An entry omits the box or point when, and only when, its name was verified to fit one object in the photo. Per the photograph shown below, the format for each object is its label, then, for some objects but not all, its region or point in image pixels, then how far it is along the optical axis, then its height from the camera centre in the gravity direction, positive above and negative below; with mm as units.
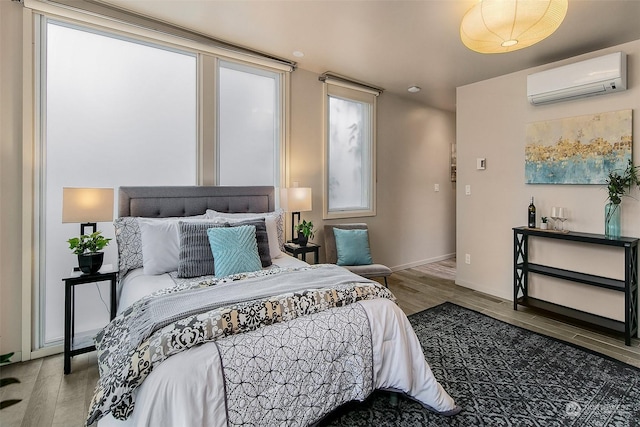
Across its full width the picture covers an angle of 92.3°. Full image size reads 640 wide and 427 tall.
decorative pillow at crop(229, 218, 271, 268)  2535 -203
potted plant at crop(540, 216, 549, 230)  3287 -93
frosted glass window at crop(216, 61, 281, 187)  3178 +970
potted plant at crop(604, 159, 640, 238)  2754 +218
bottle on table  3358 -18
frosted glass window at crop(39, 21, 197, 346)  2412 +746
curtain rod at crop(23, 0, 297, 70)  2428 +1694
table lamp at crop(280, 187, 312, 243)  3246 +170
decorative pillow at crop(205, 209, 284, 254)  2808 -28
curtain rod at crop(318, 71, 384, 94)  3795 +1767
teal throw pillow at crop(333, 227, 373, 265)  3748 -398
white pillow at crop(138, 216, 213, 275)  2307 -233
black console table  2625 -614
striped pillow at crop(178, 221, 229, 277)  2242 -272
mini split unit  2725 +1285
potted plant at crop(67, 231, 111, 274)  2229 -259
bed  1197 -576
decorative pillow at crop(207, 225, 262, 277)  2231 -264
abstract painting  2846 +665
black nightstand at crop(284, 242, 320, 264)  3273 -363
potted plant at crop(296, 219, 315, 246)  3407 -191
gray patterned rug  1745 -1136
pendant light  1752 +1156
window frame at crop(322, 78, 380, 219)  3924 +1091
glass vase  2812 -55
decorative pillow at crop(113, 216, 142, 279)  2402 -227
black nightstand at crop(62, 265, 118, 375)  2146 -644
